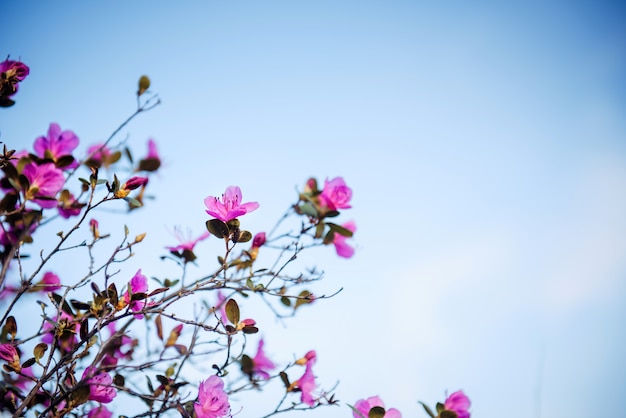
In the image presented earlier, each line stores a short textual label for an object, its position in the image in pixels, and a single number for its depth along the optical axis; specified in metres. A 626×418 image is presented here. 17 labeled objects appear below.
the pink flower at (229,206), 0.93
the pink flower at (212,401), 0.93
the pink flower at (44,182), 0.93
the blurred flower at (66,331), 0.91
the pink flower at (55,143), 0.94
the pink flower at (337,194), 1.00
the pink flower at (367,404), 0.97
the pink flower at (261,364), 1.01
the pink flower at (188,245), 1.00
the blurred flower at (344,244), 1.02
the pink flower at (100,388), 0.91
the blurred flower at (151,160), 1.03
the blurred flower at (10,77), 0.93
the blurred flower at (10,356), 0.91
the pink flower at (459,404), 0.97
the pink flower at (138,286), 0.93
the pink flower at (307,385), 0.99
